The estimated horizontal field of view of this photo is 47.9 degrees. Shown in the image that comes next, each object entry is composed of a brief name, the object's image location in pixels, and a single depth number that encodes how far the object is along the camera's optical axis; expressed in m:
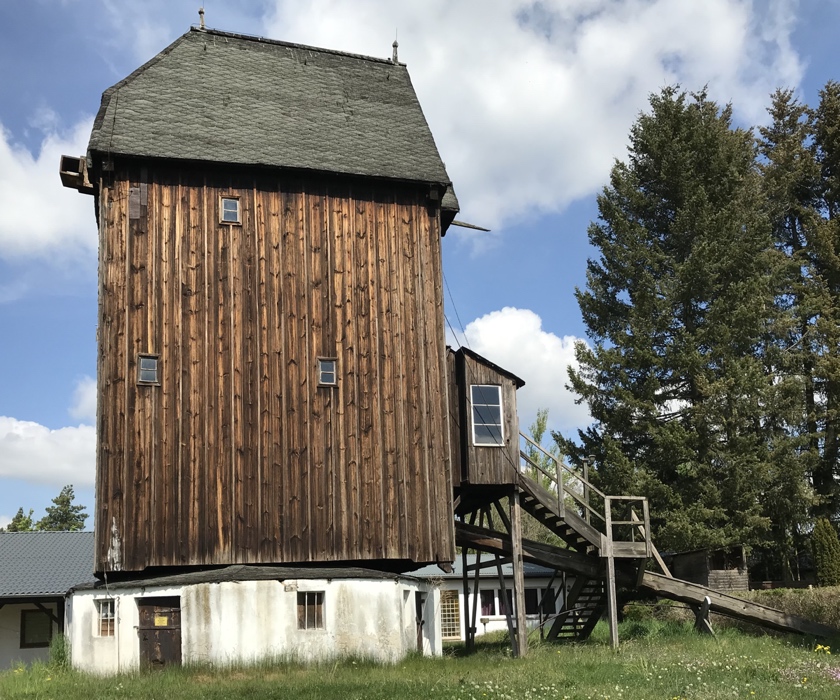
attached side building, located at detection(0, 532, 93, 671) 27.36
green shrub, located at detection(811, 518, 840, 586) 30.55
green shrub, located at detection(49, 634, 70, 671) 19.16
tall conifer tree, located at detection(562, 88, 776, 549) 31.33
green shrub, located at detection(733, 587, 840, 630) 24.69
